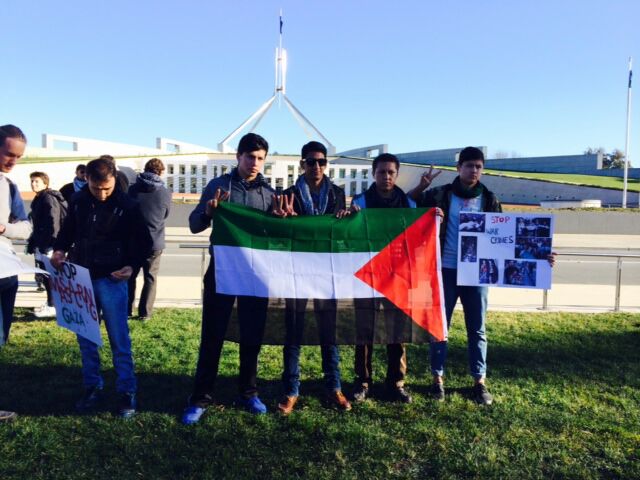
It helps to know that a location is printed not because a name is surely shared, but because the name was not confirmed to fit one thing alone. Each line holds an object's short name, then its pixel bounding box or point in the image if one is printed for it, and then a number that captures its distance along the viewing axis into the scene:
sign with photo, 4.26
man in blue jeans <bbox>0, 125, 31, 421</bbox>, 3.58
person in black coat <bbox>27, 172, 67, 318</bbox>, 5.99
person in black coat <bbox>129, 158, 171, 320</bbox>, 6.26
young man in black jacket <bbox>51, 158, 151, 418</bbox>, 3.71
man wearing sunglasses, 3.92
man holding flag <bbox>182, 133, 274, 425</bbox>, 3.82
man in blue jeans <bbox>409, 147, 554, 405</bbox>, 4.27
